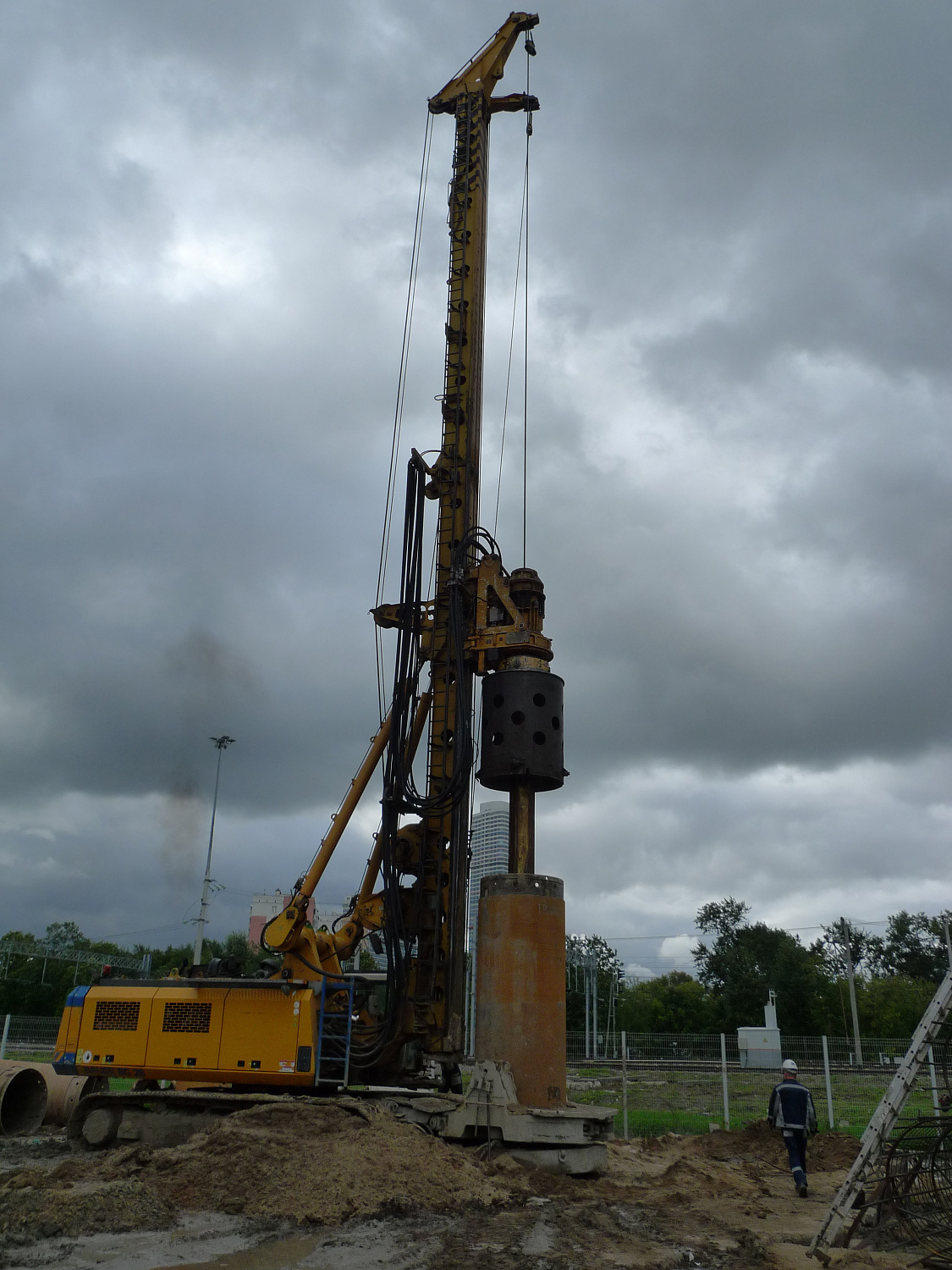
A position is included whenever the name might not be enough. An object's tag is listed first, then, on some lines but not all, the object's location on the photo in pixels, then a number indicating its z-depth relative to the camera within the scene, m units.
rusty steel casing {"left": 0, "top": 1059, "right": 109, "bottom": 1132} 18.62
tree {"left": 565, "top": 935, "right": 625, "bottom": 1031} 59.94
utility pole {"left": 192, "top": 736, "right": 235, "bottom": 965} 41.94
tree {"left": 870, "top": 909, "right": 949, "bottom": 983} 73.06
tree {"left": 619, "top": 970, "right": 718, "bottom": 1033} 64.50
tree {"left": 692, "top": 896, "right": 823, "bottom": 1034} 61.47
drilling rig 14.27
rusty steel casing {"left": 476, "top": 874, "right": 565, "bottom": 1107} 13.90
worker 12.40
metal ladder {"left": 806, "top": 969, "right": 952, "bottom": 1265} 8.81
